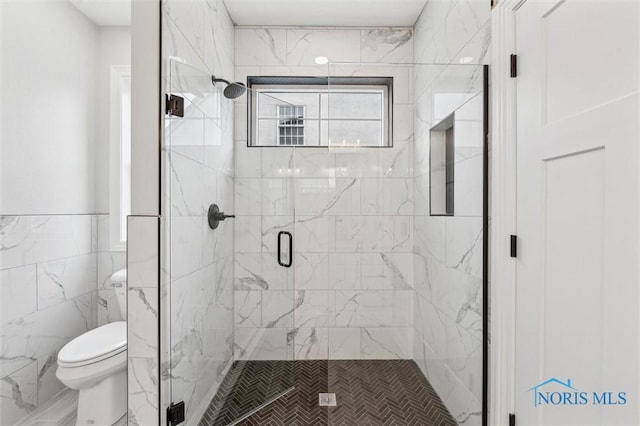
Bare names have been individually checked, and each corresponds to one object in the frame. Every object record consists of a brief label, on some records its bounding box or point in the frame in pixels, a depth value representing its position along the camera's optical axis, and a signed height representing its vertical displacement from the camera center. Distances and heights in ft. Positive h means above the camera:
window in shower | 5.57 +1.99
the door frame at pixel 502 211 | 4.37 +0.02
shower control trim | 6.01 -0.10
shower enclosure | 5.14 -0.65
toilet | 5.49 -2.92
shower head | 6.33 +2.44
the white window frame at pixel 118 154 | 8.10 +1.48
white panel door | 2.77 +0.00
